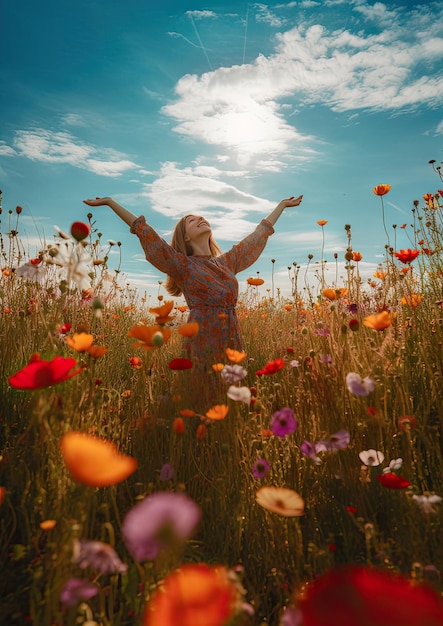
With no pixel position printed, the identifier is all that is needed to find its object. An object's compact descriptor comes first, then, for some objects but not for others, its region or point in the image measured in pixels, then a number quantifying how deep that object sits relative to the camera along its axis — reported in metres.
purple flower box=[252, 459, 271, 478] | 1.23
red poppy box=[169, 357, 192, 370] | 1.45
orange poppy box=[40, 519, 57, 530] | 0.85
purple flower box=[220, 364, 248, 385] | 1.48
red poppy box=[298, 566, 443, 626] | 0.38
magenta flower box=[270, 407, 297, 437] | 1.24
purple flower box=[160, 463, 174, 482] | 1.26
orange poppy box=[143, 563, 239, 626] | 0.47
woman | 3.28
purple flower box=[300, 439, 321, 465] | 1.32
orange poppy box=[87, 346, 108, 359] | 1.32
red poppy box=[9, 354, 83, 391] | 0.96
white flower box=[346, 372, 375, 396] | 1.27
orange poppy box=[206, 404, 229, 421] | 1.24
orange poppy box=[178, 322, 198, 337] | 1.53
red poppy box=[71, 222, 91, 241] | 1.33
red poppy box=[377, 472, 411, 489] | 1.07
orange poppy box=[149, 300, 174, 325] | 1.49
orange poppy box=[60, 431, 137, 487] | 0.60
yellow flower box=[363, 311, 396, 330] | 1.39
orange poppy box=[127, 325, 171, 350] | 1.32
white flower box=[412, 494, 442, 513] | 1.03
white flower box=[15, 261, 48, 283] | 1.81
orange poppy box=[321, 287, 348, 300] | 2.11
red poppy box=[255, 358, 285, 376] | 1.44
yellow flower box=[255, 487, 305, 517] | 0.84
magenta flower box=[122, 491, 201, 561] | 0.59
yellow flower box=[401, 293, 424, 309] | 2.26
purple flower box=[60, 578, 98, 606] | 0.71
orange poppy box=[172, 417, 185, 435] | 1.18
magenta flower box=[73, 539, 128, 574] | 0.71
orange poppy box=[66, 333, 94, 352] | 1.22
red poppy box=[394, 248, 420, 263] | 2.21
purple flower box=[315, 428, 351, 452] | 1.35
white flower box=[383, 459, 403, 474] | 1.26
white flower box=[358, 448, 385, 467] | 1.36
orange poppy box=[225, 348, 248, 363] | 1.51
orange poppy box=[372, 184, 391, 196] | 2.83
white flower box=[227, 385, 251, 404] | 1.35
